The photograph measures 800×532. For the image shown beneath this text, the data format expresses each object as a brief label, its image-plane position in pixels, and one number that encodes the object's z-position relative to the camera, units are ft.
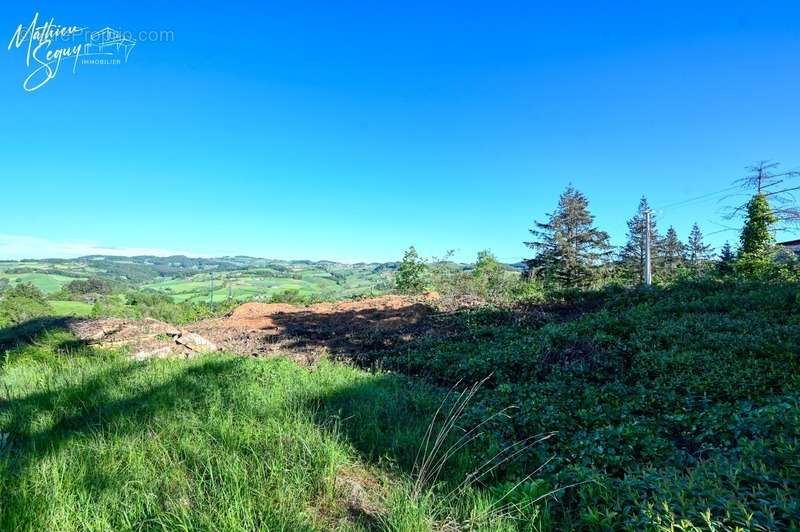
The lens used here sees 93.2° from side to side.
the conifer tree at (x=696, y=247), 148.36
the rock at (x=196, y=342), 21.47
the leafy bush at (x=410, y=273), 63.67
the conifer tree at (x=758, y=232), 61.62
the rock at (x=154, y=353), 19.10
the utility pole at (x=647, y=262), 64.69
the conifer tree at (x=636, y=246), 119.77
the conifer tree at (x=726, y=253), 124.77
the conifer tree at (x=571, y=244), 98.58
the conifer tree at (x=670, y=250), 136.42
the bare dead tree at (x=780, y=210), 59.67
